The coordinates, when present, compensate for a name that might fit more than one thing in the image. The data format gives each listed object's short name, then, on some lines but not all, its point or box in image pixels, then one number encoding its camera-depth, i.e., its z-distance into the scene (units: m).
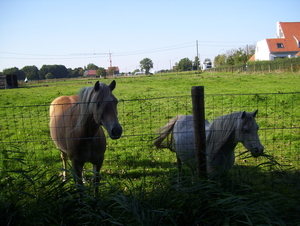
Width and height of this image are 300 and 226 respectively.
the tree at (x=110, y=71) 78.38
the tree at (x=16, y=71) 88.81
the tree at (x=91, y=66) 117.73
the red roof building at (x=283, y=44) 56.53
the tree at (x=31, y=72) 87.81
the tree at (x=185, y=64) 98.44
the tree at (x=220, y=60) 74.06
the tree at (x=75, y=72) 93.81
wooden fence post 3.65
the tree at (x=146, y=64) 119.12
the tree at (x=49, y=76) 79.51
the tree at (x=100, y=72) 78.49
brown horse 3.80
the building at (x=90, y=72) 102.94
